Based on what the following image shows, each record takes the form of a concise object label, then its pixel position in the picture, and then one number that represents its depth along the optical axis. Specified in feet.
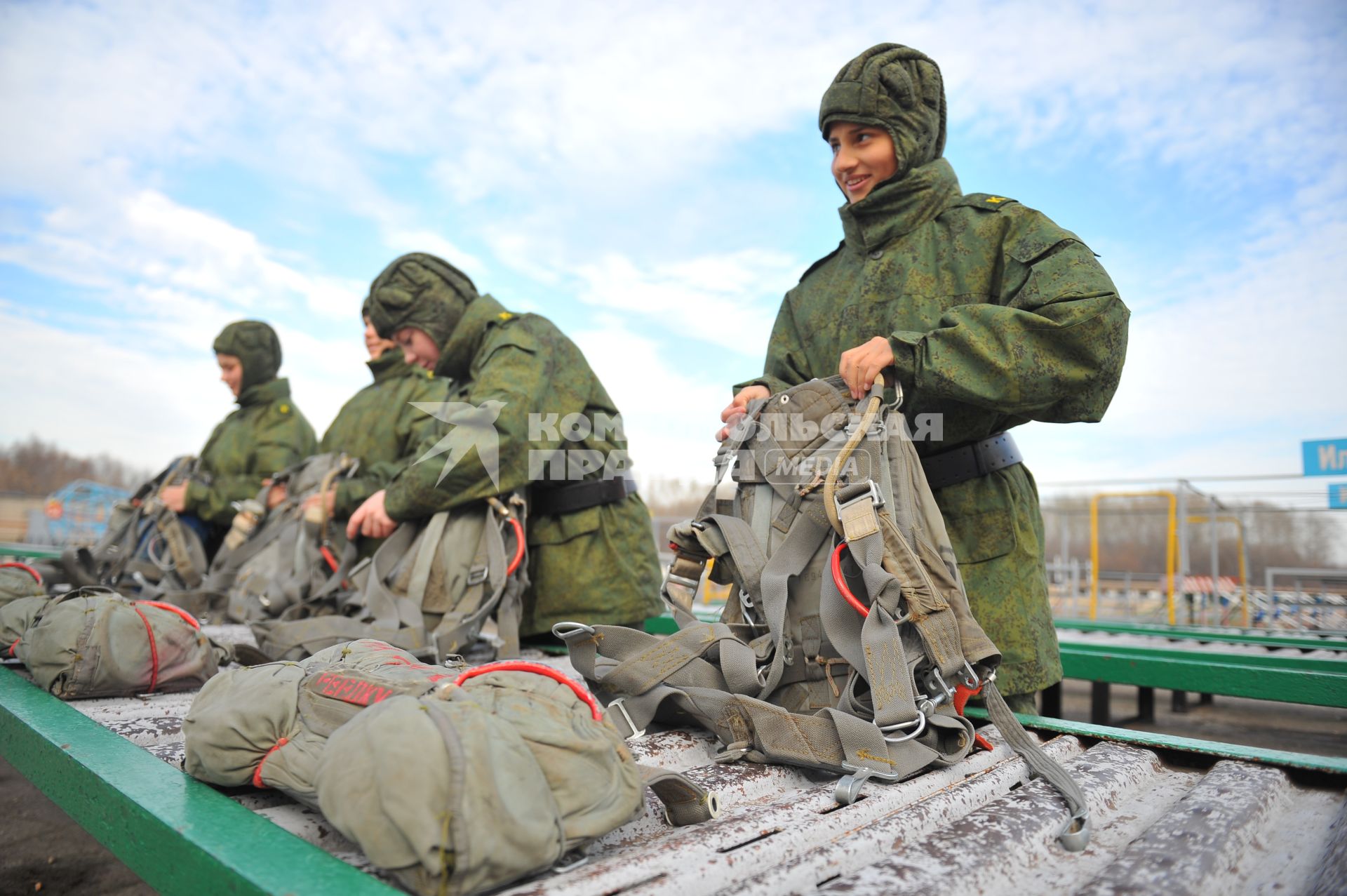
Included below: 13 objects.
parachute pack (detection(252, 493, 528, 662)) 9.25
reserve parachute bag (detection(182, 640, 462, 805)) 4.33
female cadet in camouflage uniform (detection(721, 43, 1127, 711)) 6.28
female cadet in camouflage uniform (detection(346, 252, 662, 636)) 10.12
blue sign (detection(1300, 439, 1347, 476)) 26.37
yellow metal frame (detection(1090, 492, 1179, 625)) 27.09
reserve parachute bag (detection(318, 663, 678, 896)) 3.02
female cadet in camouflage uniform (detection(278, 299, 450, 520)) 14.76
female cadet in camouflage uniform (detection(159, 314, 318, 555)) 19.27
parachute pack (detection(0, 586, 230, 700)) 6.85
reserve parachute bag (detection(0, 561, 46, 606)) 9.96
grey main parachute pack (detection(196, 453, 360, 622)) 13.04
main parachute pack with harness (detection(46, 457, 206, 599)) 16.71
